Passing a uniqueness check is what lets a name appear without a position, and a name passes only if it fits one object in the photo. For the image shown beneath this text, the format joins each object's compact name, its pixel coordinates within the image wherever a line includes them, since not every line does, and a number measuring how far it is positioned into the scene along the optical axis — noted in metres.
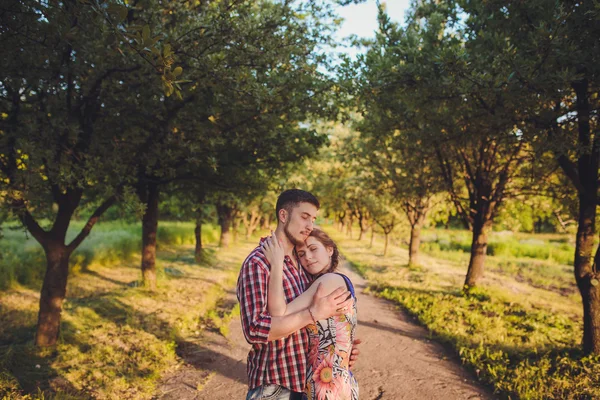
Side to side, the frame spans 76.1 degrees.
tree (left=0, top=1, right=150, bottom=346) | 5.43
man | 2.36
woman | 2.43
